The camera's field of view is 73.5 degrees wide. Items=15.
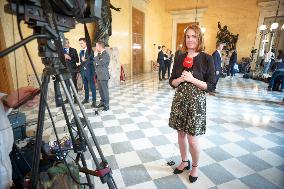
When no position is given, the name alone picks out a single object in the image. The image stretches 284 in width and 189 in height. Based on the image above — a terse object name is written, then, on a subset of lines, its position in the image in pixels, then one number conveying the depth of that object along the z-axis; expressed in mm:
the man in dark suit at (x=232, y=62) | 9536
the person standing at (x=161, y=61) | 8023
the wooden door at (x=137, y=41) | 9359
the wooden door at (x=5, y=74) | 3953
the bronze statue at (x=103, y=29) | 5938
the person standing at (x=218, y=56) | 5227
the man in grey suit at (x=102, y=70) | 3977
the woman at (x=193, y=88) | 1713
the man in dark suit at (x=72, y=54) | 4405
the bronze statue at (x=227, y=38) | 11359
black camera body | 748
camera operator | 1009
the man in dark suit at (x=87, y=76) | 4457
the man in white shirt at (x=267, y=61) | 9041
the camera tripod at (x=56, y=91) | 889
